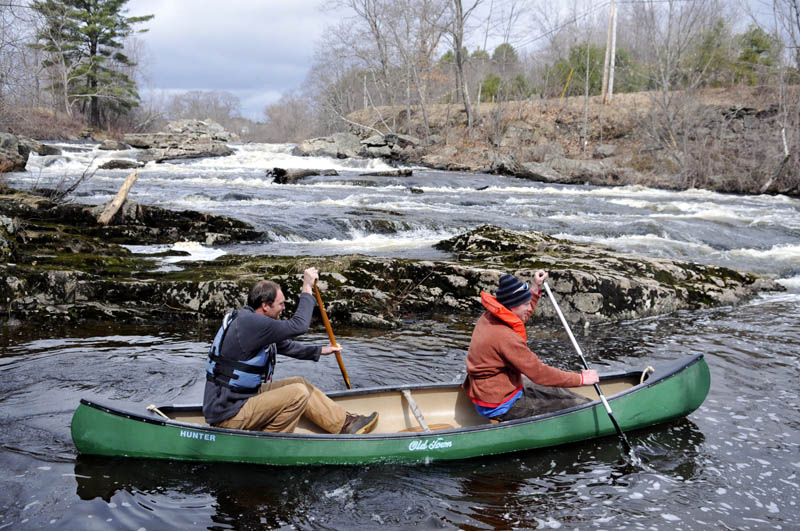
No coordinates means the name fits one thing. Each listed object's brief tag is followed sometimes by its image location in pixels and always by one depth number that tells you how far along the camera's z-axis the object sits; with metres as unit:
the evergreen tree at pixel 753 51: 32.91
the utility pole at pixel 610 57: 36.22
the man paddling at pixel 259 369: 4.35
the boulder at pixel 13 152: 19.34
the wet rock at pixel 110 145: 31.58
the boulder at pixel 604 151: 32.32
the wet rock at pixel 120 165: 23.81
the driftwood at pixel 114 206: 11.19
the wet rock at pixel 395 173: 26.42
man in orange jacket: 4.66
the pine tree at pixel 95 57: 39.69
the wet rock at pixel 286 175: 22.84
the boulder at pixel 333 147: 34.34
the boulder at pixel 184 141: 29.81
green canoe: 4.53
